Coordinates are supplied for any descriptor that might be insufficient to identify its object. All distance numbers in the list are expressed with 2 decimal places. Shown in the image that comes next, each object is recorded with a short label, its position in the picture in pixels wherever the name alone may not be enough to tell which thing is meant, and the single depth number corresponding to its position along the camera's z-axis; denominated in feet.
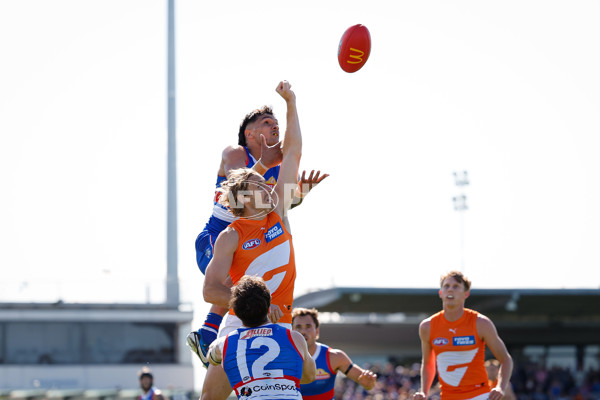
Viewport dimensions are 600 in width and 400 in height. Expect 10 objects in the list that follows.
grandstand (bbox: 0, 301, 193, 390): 131.23
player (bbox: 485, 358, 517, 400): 46.06
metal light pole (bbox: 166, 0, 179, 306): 131.95
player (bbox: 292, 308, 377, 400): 28.45
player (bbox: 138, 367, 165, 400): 52.90
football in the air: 26.03
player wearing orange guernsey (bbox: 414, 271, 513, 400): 29.73
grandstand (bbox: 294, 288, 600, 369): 112.88
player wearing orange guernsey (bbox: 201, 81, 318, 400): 20.67
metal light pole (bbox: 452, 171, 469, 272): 168.45
